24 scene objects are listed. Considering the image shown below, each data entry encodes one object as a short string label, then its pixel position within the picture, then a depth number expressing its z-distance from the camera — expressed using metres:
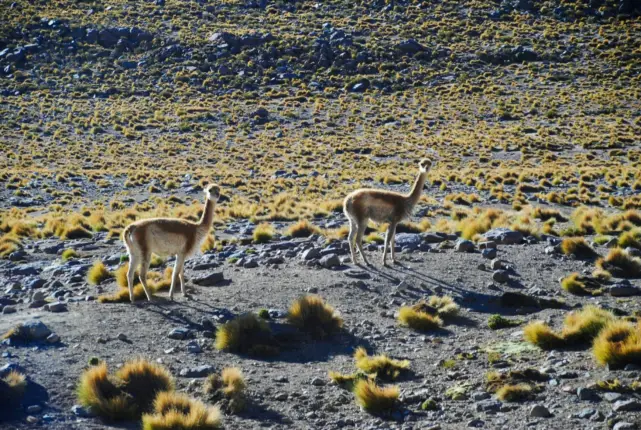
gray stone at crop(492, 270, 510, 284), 25.70
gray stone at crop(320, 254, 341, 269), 27.20
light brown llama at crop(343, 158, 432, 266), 27.55
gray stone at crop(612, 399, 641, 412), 14.58
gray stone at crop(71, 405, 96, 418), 15.57
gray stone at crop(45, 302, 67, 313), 22.28
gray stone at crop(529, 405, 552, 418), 15.02
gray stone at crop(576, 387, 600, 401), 15.43
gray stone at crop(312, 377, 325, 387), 17.58
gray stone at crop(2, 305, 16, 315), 22.78
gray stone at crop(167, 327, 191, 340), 20.11
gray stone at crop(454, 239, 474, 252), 29.48
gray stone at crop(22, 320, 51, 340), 19.41
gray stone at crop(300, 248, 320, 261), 28.36
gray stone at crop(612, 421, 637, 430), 13.69
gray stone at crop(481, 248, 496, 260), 28.37
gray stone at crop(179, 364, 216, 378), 17.78
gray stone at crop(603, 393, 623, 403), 15.09
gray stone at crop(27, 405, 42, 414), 15.40
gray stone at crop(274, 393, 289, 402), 16.78
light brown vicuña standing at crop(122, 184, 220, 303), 22.69
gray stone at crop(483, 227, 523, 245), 31.33
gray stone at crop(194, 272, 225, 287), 25.61
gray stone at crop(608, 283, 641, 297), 23.89
